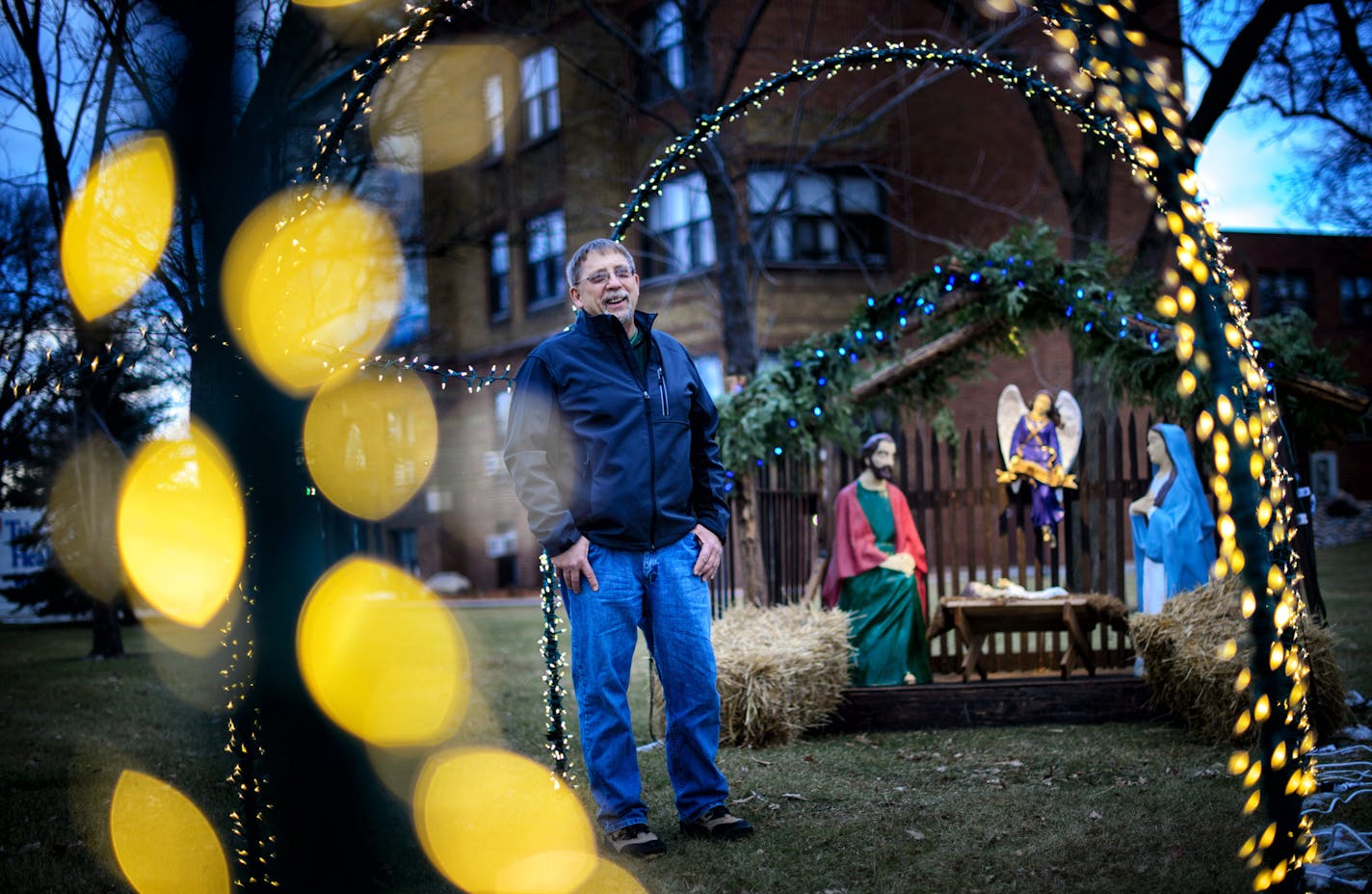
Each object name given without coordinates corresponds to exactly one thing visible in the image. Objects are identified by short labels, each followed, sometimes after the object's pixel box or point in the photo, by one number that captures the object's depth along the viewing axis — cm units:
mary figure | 765
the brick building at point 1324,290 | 3105
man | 432
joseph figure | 789
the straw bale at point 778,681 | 676
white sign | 2983
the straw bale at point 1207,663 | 603
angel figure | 892
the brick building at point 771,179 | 1973
